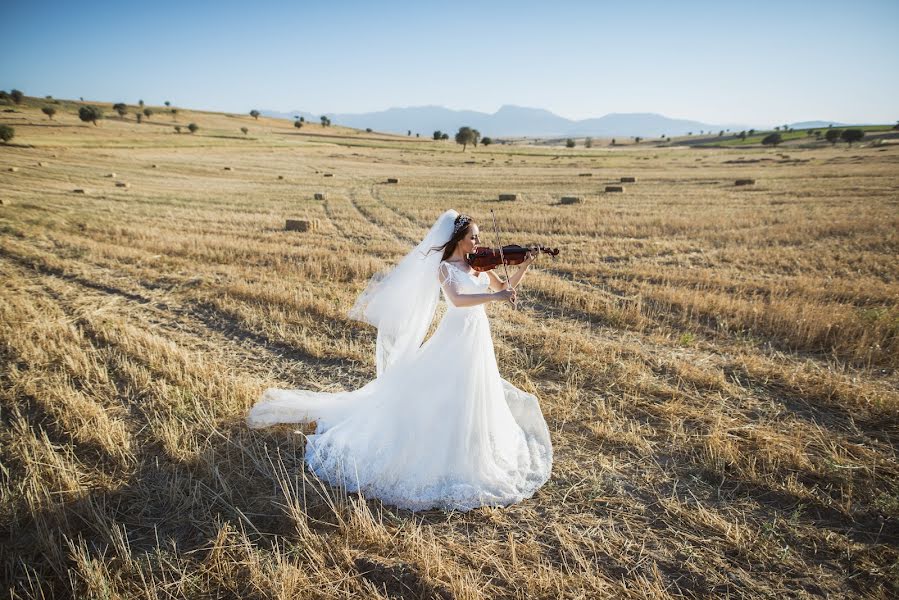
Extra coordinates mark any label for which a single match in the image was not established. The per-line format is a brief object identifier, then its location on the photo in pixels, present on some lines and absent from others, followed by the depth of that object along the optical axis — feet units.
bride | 14.19
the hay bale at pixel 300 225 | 56.95
